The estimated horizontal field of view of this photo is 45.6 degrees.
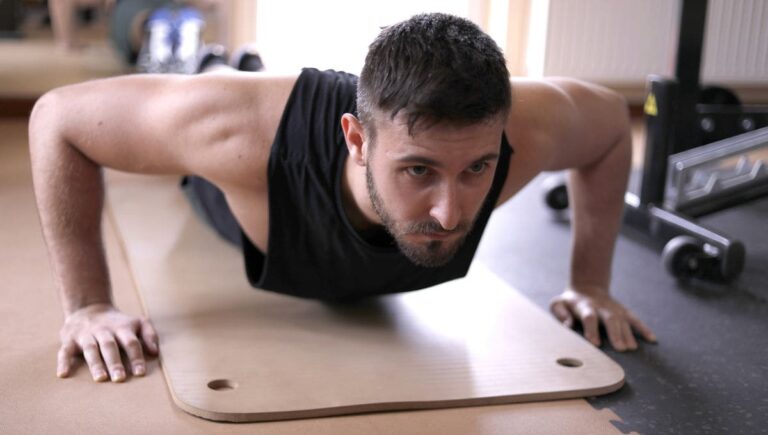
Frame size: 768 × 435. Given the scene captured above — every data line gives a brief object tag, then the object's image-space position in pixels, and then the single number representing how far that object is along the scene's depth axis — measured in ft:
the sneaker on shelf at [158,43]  11.87
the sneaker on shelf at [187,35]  11.80
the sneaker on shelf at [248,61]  8.50
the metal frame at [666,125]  7.69
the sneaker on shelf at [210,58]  8.52
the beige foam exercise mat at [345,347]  4.77
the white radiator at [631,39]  13.12
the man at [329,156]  4.15
